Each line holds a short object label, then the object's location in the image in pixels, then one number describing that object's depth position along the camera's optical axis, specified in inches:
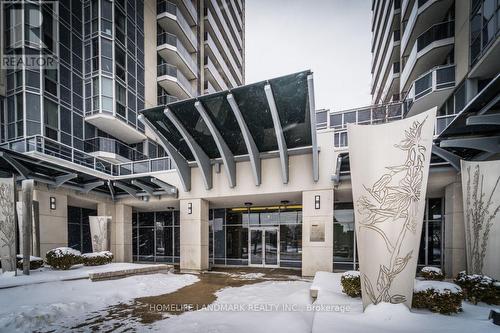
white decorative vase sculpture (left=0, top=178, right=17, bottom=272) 366.3
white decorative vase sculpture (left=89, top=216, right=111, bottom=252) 557.0
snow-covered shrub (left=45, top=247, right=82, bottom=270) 430.9
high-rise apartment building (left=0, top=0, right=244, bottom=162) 622.5
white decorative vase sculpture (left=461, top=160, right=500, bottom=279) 281.4
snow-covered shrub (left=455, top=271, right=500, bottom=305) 241.8
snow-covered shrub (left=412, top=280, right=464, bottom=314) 208.5
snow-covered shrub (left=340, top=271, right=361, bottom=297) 257.4
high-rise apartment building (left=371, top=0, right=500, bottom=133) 418.6
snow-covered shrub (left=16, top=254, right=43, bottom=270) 397.4
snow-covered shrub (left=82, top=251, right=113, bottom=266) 480.5
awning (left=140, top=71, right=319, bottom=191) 387.5
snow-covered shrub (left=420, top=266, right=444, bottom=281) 303.6
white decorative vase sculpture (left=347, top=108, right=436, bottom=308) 199.8
